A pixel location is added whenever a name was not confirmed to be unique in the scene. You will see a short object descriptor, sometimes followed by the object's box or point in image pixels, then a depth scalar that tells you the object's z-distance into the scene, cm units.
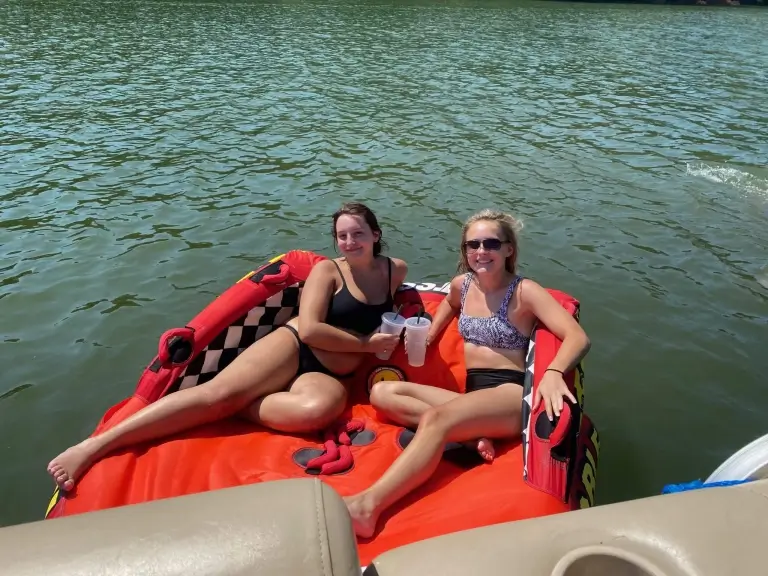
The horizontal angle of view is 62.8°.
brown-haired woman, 335
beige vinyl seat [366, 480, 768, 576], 150
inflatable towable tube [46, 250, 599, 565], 287
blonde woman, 306
